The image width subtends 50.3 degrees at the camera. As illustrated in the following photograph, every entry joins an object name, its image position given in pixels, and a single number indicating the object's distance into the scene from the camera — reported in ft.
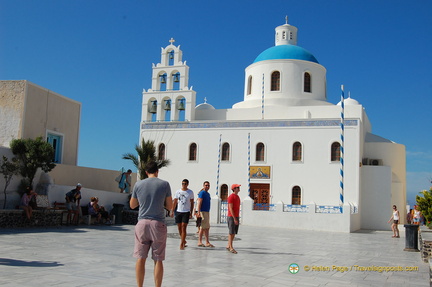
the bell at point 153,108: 89.19
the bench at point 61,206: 47.44
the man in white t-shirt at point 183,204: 32.12
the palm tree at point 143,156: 64.23
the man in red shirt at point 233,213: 30.81
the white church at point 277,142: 76.79
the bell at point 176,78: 86.02
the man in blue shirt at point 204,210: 32.83
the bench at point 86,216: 50.44
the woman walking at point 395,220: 54.44
